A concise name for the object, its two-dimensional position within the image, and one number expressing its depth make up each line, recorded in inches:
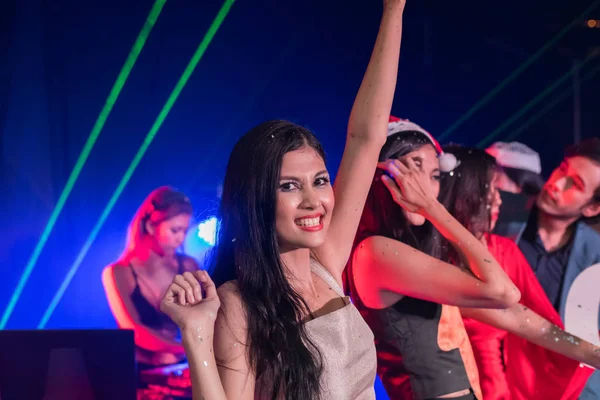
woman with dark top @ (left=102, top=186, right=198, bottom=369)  131.0
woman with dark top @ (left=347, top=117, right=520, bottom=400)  80.2
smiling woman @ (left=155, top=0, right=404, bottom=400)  50.2
